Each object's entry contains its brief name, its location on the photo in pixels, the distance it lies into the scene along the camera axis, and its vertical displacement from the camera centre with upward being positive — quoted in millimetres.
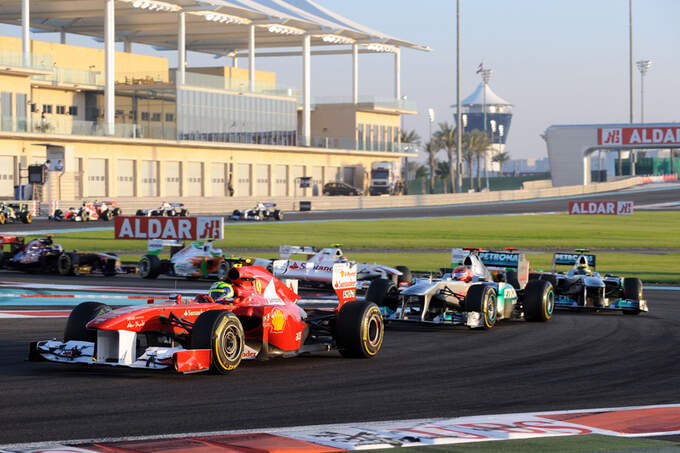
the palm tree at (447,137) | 157750 +10076
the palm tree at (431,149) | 160750 +8402
